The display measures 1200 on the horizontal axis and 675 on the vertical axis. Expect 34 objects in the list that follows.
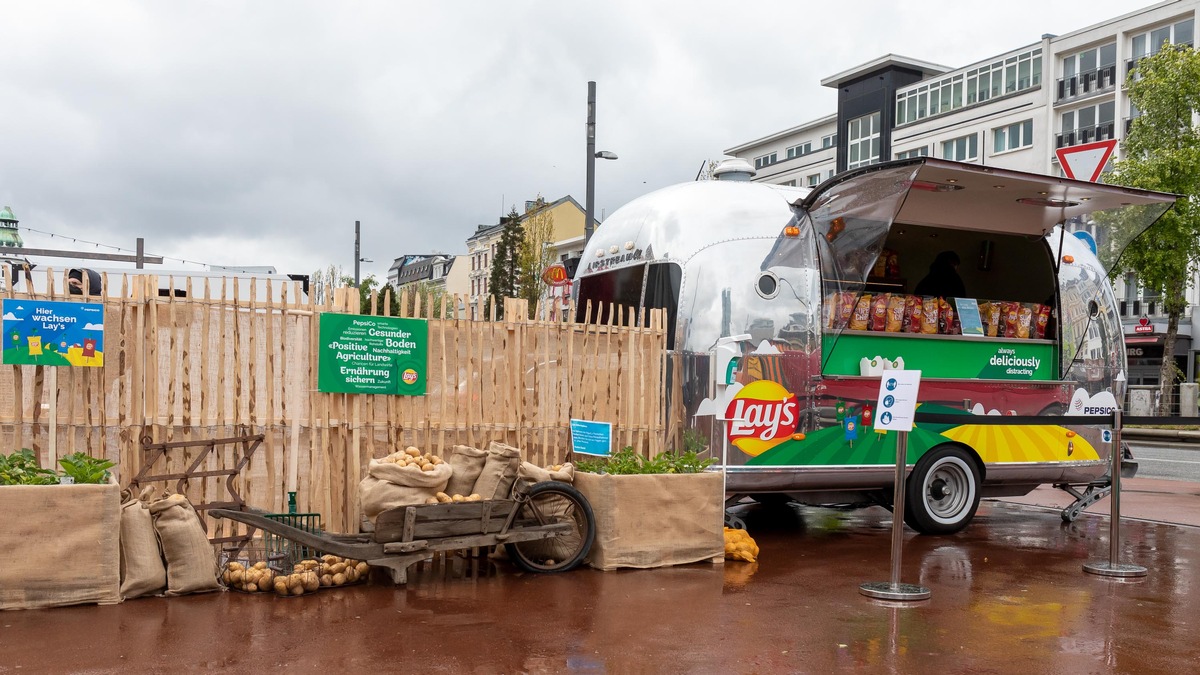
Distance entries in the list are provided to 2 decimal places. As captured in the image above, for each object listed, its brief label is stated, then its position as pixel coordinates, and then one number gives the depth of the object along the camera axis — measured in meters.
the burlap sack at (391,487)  7.71
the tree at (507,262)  47.53
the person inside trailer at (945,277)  11.77
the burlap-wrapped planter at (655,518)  8.17
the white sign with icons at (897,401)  7.39
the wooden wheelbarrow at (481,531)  7.28
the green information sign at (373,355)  8.23
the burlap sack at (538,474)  8.10
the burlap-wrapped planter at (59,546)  6.46
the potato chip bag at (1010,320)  10.88
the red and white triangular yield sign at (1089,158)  12.25
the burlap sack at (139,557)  6.84
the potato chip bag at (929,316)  10.35
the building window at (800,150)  68.25
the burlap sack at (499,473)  8.08
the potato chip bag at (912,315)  10.30
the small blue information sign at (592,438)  8.91
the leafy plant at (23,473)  6.64
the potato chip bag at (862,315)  9.87
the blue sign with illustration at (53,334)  7.23
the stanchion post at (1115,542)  8.29
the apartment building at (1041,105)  44.00
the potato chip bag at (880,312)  10.05
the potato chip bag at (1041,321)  11.05
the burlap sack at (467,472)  8.16
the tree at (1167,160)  28.39
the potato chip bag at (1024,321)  10.90
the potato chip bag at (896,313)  10.13
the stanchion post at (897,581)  7.31
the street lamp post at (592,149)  18.39
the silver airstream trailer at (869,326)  9.23
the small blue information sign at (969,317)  10.58
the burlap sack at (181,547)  6.99
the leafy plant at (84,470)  6.77
